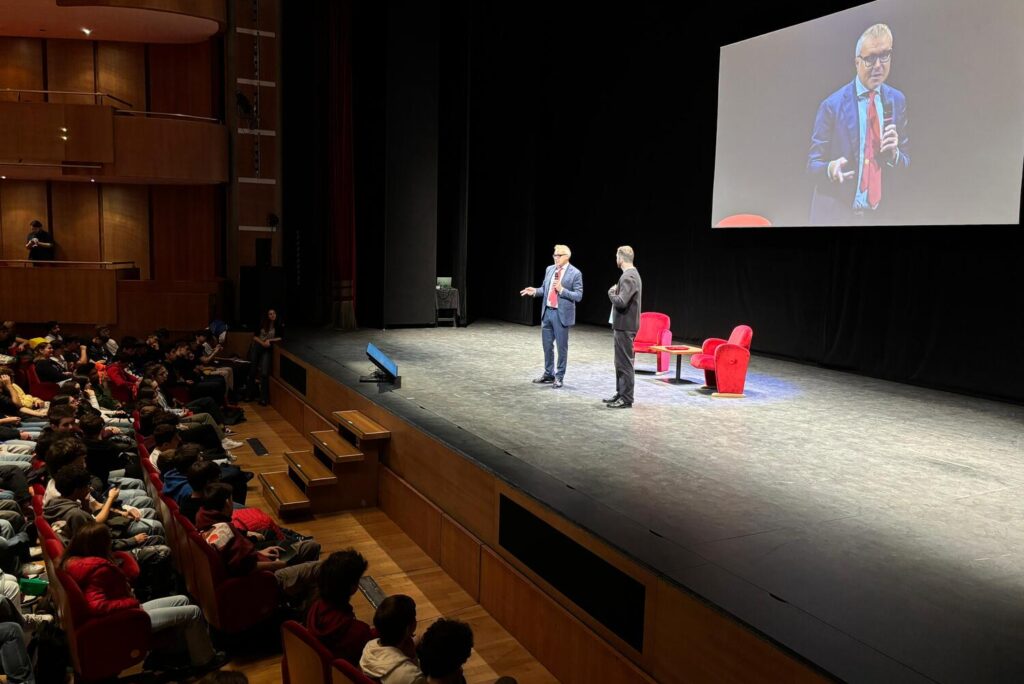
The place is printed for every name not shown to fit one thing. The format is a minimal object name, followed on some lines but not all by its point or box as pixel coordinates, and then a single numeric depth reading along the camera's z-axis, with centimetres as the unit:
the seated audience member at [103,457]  454
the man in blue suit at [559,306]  674
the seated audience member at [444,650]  230
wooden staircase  543
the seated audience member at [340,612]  274
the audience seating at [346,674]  217
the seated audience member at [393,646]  245
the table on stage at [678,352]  728
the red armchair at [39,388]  688
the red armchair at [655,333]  793
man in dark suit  602
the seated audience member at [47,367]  689
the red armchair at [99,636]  286
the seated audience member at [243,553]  338
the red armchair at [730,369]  663
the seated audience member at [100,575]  294
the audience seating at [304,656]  235
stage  261
